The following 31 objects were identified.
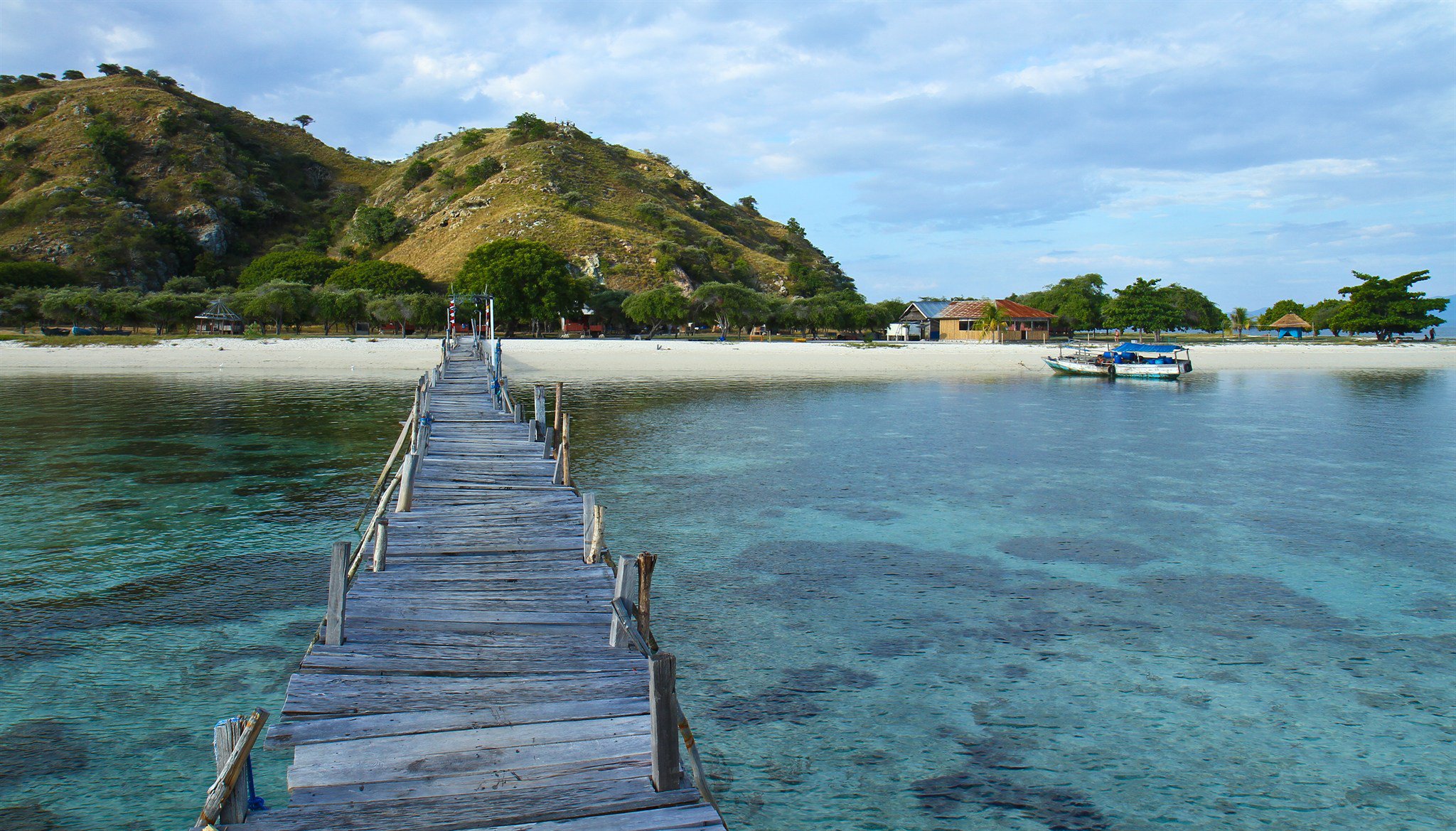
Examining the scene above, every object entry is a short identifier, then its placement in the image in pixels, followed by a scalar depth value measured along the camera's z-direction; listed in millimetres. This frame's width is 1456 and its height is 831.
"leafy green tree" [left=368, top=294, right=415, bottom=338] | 84812
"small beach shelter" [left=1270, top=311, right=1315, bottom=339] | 125438
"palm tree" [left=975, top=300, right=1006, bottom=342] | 101625
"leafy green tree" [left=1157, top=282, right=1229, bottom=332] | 126938
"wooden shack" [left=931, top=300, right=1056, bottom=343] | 106075
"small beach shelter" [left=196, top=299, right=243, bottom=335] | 84875
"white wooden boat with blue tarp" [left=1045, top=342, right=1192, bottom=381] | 59719
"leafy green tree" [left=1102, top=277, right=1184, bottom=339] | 97875
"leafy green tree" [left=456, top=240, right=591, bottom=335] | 87938
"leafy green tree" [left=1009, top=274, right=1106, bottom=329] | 117938
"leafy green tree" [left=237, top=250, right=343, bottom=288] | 107938
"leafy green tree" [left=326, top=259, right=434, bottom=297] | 97312
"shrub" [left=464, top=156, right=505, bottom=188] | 151875
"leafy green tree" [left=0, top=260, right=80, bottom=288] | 98062
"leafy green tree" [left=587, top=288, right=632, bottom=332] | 98438
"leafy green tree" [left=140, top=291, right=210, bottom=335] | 81875
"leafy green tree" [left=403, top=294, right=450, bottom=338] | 87062
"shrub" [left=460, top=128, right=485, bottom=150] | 177125
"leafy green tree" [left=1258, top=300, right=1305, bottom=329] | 136250
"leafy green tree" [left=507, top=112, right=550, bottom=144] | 168375
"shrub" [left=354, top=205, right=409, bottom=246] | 145875
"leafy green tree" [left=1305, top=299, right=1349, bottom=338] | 122312
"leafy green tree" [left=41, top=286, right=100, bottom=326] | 79250
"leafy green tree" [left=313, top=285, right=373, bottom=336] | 84750
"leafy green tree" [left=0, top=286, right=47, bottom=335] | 82750
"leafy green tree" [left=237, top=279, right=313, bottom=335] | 81812
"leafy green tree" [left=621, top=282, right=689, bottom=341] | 91438
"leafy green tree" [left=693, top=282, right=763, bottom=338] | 97188
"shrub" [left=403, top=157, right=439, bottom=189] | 168375
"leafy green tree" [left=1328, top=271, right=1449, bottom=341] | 98000
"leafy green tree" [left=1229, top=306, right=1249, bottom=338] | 128625
